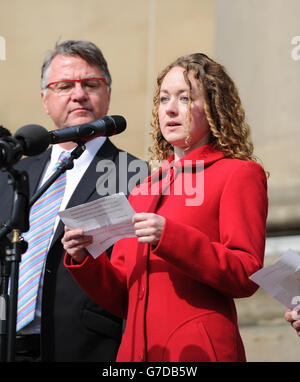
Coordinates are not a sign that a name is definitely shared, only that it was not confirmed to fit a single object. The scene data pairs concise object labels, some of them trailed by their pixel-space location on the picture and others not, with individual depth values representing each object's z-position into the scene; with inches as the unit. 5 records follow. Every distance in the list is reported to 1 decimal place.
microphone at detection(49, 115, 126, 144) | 269.1
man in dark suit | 331.0
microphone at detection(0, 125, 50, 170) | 237.1
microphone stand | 234.0
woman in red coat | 261.1
